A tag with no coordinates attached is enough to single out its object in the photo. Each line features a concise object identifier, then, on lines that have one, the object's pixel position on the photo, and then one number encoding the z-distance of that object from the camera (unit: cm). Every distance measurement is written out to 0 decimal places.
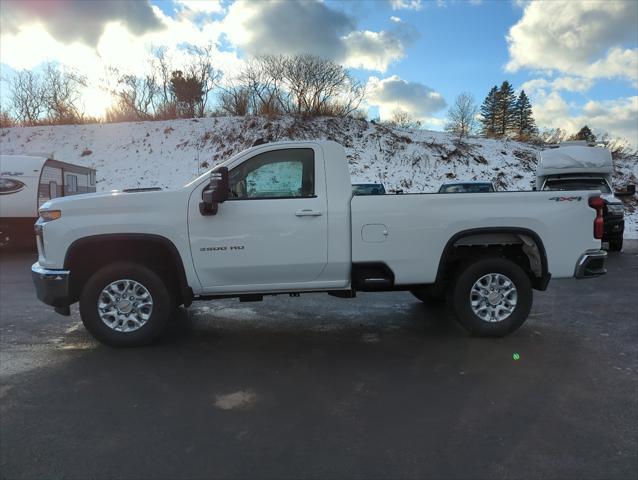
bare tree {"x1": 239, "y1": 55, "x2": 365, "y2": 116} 2911
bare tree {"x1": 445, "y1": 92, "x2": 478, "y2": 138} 3653
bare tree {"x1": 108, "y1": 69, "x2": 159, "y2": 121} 3091
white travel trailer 1320
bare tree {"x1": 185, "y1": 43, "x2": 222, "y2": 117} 3114
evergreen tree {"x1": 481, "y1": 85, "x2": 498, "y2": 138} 5988
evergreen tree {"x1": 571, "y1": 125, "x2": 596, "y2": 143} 4994
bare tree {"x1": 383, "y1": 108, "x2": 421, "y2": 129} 2903
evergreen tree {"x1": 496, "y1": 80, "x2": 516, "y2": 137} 6103
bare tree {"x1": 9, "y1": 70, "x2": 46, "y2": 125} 3312
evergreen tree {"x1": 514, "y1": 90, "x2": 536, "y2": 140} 6256
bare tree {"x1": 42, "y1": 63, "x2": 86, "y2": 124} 3027
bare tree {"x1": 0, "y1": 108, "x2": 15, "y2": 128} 3031
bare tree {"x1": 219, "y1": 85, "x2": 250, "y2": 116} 2984
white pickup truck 492
